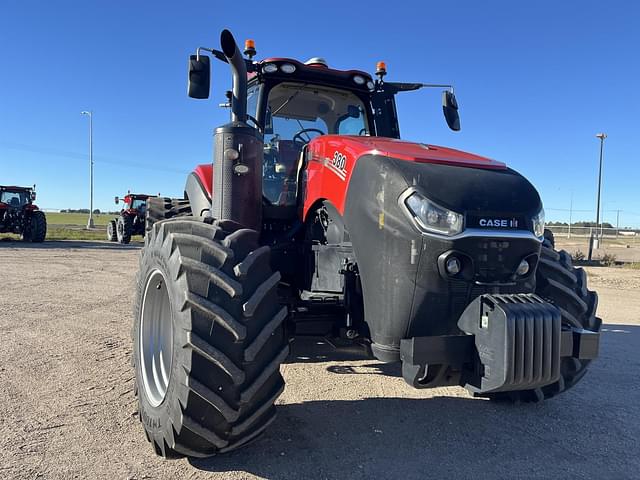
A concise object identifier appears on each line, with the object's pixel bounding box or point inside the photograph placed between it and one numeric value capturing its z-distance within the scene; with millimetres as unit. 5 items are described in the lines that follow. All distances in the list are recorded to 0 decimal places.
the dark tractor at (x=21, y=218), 20281
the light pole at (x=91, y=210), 34838
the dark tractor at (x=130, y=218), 21938
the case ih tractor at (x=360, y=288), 2496
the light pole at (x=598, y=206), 22048
